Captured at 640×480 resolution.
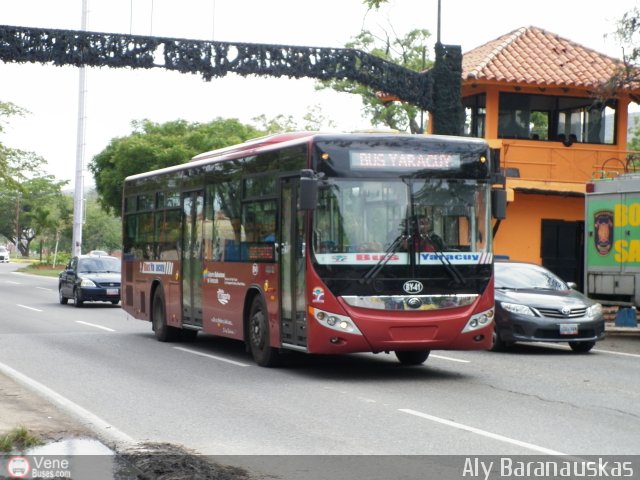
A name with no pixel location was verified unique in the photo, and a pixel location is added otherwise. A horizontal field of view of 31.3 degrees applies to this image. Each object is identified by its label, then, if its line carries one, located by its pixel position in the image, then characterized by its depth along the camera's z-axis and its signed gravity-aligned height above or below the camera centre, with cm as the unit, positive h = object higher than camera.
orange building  3262 +359
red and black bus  1398 +12
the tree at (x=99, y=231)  12699 +203
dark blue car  3278 -93
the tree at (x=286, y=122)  7706 +904
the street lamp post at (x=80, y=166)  5211 +379
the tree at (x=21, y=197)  5975 +459
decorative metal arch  2325 +413
